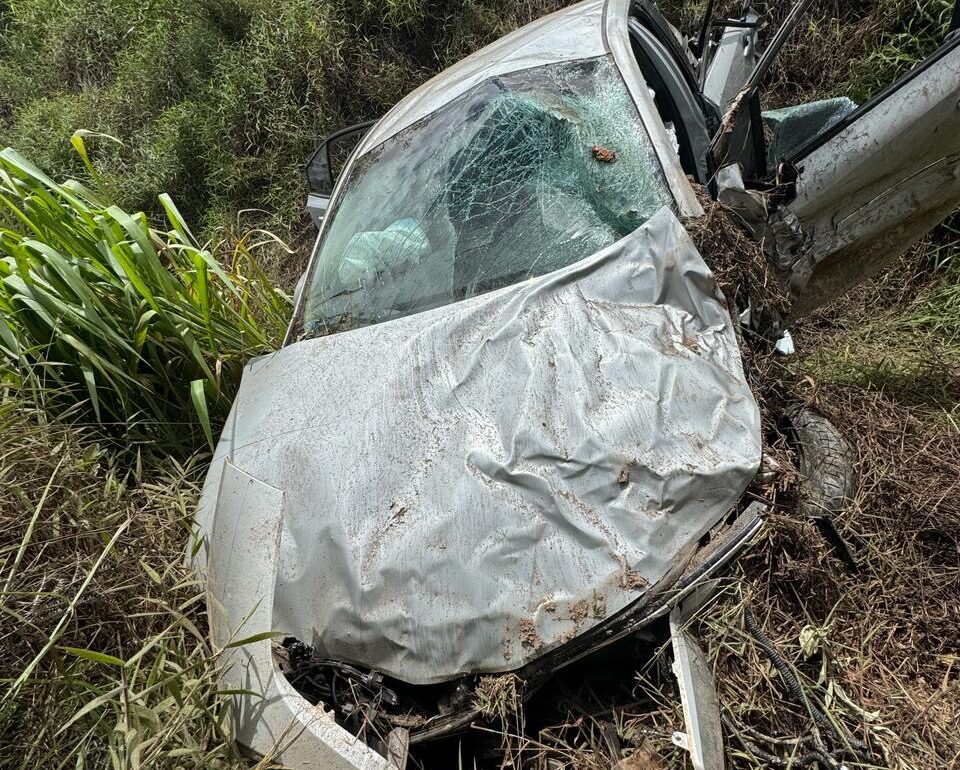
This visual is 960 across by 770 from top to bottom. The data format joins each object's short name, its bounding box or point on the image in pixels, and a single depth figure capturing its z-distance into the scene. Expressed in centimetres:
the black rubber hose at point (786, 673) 164
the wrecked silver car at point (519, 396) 160
